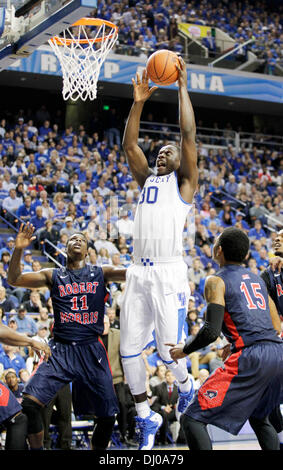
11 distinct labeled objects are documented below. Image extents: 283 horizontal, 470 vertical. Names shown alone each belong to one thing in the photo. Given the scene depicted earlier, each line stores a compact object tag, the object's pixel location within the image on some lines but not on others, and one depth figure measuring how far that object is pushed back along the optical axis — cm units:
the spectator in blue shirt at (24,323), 1098
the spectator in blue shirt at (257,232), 1752
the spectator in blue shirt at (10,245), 1337
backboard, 630
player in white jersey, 576
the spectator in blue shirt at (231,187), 1951
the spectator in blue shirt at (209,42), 2069
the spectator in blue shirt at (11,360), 1004
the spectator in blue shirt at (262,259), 1608
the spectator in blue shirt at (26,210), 1439
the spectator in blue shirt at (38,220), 1415
